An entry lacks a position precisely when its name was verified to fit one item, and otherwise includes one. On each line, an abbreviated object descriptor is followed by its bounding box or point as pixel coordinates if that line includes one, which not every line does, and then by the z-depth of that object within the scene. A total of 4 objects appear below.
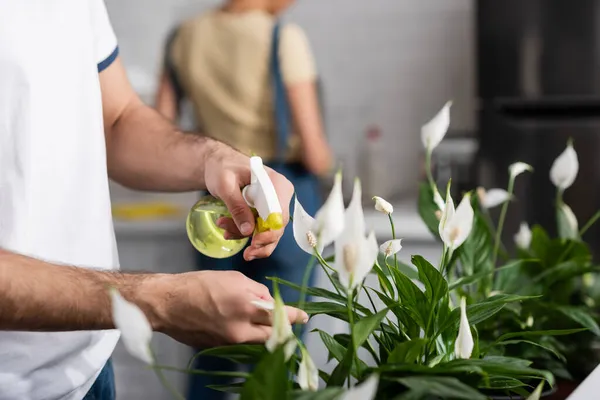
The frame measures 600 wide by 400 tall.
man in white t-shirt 1.04
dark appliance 2.45
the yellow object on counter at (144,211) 2.87
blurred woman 2.41
